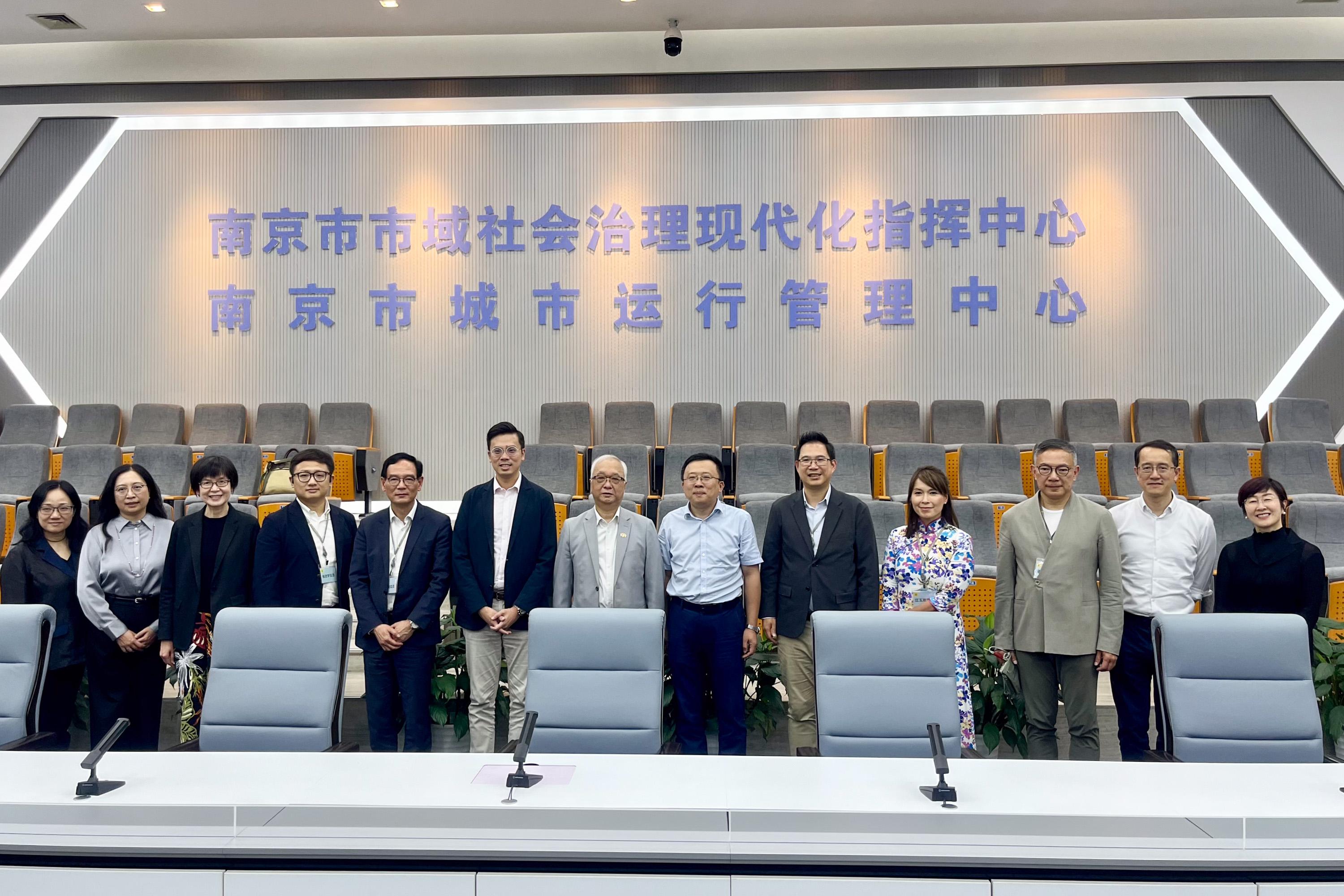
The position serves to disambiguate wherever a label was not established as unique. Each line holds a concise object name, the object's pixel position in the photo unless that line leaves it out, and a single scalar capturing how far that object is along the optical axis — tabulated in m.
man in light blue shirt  3.13
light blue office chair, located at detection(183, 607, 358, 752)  2.52
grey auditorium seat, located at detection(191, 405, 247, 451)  7.46
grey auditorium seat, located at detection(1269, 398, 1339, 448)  7.02
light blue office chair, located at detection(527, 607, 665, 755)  2.50
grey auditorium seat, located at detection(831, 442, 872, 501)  6.29
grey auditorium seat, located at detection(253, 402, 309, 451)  7.42
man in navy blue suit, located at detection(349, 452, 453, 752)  3.19
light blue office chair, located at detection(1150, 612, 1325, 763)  2.39
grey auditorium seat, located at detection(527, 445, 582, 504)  6.54
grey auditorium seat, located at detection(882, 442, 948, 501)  6.43
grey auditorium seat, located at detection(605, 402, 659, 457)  7.34
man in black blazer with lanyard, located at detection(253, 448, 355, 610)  3.25
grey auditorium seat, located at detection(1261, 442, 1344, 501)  6.16
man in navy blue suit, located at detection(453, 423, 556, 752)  3.30
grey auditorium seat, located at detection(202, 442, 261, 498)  6.57
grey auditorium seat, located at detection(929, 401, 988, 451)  7.23
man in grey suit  3.28
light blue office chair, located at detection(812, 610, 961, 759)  2.45
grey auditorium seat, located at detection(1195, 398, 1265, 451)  7.03
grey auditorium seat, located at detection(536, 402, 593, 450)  7.36
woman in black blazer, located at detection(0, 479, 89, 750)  3.18
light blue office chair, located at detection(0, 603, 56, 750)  2.54
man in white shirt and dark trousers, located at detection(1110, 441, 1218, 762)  3.17
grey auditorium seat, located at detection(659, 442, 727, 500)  6.49
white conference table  1.57
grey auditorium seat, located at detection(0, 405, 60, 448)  7.43
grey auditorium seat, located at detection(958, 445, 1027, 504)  6.29
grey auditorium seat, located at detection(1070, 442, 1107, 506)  6.35
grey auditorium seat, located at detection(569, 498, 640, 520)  4.97
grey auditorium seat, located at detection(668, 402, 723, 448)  7.31
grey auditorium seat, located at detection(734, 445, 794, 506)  6.35
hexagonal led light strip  7.38
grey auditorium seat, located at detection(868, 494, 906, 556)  5.00
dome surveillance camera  7.36
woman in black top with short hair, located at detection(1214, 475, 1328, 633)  3.06
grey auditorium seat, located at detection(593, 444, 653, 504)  6.55
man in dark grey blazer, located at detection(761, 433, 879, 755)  3.20
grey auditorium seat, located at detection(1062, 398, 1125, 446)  7.13
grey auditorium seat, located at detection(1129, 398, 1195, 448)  7.07
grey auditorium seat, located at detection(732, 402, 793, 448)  7.27
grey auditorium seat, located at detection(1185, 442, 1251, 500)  6.19
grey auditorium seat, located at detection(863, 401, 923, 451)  7.25
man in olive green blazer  3.07
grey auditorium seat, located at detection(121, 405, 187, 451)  7.42
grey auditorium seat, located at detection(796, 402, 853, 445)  7.24
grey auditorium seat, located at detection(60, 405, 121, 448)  7.42
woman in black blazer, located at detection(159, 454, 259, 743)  3.18
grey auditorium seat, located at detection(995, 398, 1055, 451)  7.18
